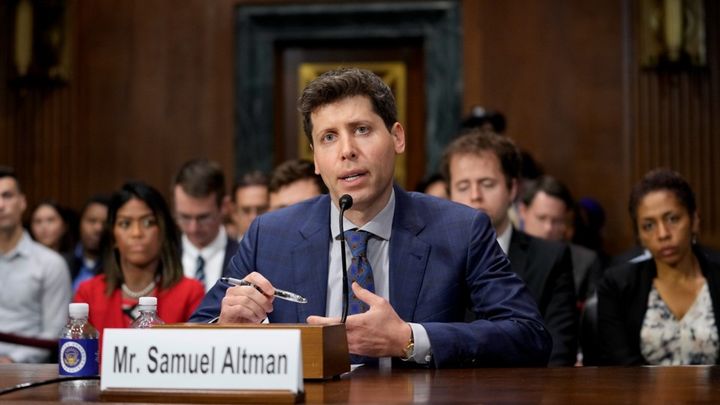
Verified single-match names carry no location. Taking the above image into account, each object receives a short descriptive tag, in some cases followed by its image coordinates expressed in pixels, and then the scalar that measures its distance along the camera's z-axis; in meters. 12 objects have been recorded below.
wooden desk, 3.69
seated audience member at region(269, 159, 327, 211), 8.92
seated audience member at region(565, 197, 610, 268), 11.90
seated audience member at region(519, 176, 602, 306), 10.86
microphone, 4.58
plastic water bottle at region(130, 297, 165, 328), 4.77
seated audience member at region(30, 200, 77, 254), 13.07
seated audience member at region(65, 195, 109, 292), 12.08
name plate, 3.62
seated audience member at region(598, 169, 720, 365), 7.70
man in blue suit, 5.19
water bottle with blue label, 4.54
